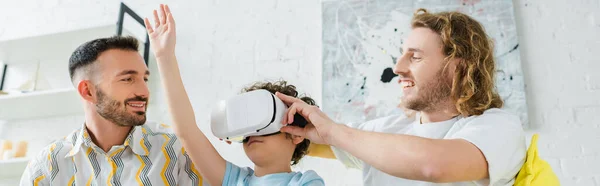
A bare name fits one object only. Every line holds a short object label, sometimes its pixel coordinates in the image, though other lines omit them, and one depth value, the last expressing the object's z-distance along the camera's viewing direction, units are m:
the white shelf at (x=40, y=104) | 2.26
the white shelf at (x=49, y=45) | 2.38
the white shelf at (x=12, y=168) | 2.25
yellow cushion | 1.18
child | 1.27
